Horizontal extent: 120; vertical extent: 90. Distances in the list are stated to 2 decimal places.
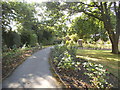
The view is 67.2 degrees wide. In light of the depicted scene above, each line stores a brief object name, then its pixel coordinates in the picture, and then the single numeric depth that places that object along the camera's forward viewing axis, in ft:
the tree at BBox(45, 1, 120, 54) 28.55
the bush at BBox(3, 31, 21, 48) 36.86
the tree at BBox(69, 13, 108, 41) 35.04
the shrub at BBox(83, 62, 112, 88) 9.30
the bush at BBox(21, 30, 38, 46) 46.50
